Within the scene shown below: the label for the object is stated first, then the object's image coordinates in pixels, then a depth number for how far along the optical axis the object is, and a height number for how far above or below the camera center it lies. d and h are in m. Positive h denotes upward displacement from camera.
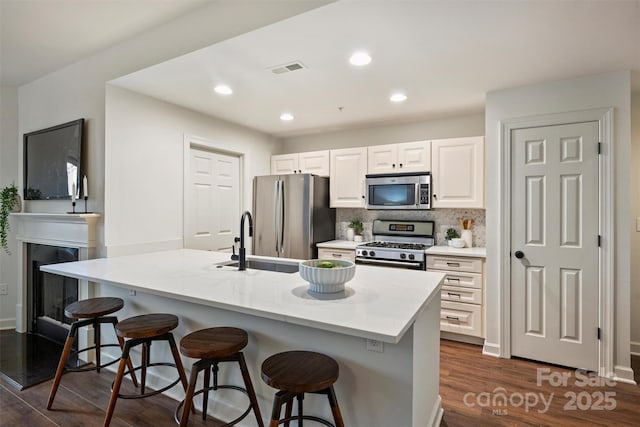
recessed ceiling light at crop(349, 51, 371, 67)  2.22 +1.11
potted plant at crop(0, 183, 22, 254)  3.39 +0.07
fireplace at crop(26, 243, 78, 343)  3.04 -0.81
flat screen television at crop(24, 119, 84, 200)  2.88 +0.50
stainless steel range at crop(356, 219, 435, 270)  3.29 -0.36
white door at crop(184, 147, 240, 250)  3.56 +0.15
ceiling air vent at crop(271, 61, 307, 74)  2.38 +1.11
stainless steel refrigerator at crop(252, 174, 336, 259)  3.86 -0.02
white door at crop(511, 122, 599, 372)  2.55 -0.26
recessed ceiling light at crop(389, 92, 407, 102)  3.04 +1.13
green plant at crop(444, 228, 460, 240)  3.64 -0.23
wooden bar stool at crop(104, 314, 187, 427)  1.76 -0.68
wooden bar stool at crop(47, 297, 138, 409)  2.06 -0.66
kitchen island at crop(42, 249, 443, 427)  1.34 -0.55
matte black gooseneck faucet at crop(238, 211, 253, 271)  2.18 -0.28
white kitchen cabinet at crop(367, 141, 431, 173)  3.57 +0.65
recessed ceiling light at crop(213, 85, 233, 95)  2.86 +1.13
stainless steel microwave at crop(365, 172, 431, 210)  3.56 +0.26
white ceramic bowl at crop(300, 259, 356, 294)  1.55 -0.31
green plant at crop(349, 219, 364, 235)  4.28 -0.18
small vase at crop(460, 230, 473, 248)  3.49 -0.27
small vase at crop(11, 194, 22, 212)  3.46 +0.09
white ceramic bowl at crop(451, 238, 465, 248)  3.44 -0.32
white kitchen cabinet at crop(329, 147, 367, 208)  3.97 +0.46
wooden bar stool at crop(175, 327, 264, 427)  1.53 -0.67
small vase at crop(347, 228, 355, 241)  4.27 -0.28
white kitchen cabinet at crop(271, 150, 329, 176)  4.21 +0.69
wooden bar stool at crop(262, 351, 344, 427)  1.28 -0.68
